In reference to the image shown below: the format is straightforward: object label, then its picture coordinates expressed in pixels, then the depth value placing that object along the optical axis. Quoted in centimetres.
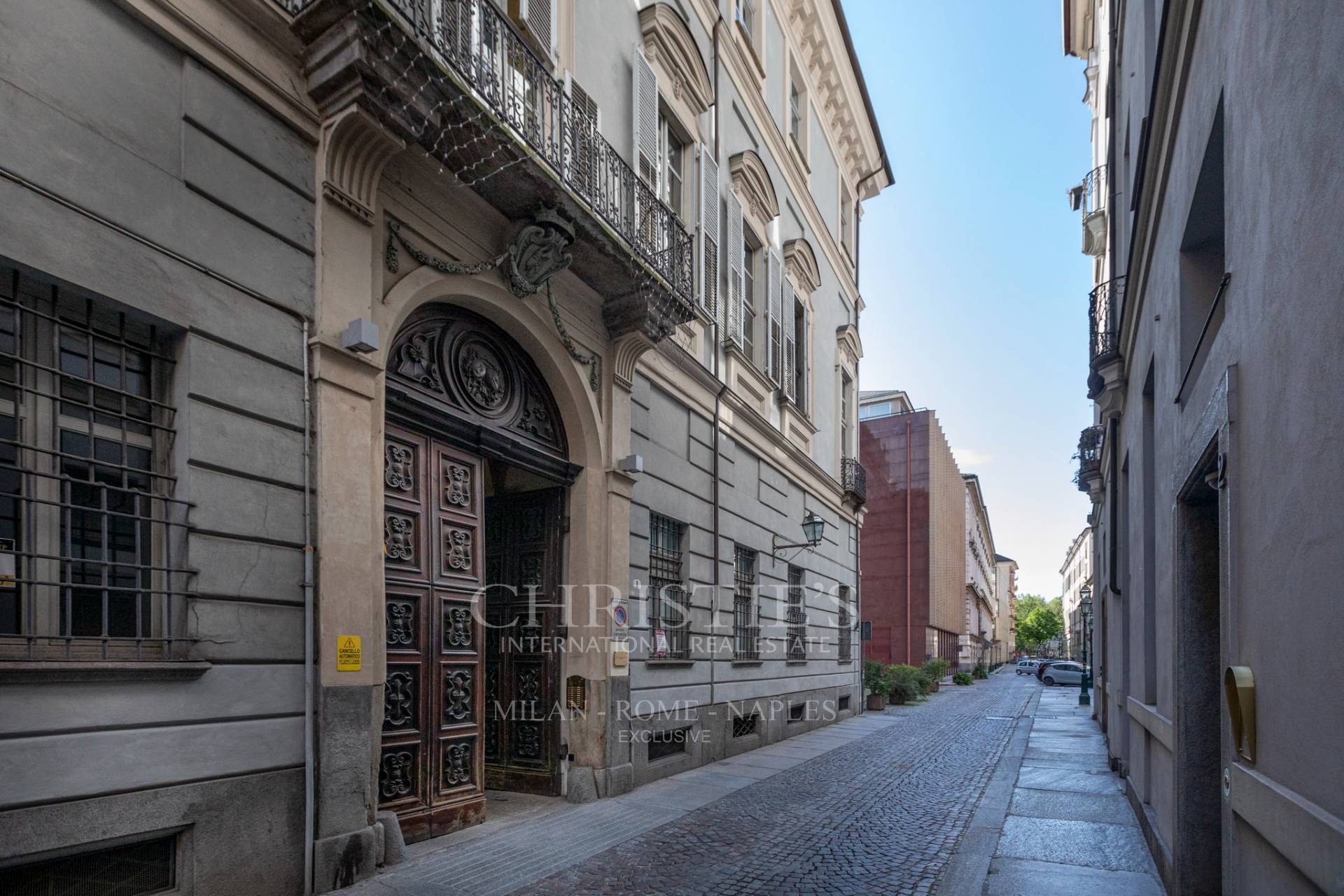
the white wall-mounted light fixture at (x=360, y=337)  610
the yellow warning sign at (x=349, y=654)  592
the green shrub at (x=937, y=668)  3189
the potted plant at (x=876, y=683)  2291
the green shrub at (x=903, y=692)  2475
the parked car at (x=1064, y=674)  4400
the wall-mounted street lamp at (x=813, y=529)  1525
